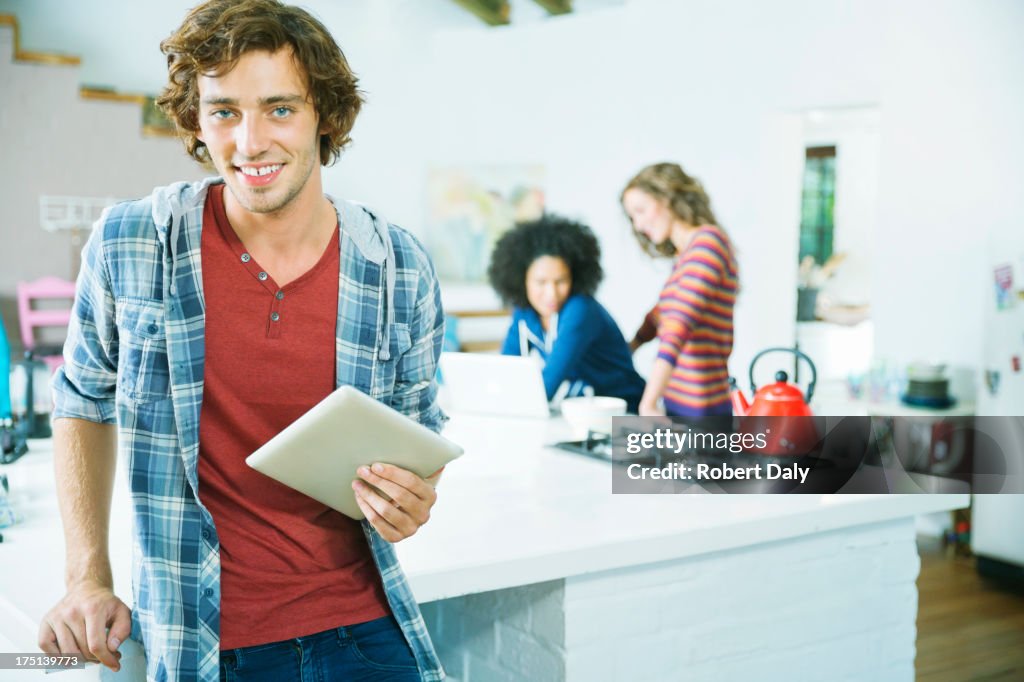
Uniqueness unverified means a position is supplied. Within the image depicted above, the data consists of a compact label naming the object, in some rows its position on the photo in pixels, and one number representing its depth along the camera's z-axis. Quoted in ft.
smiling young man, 3.57
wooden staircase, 17.65
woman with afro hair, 9.71
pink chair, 17.48
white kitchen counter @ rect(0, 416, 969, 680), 4.65
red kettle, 6.33
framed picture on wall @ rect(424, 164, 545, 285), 22.66
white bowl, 7.55
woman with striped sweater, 9.68
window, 26.37
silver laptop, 8.61
